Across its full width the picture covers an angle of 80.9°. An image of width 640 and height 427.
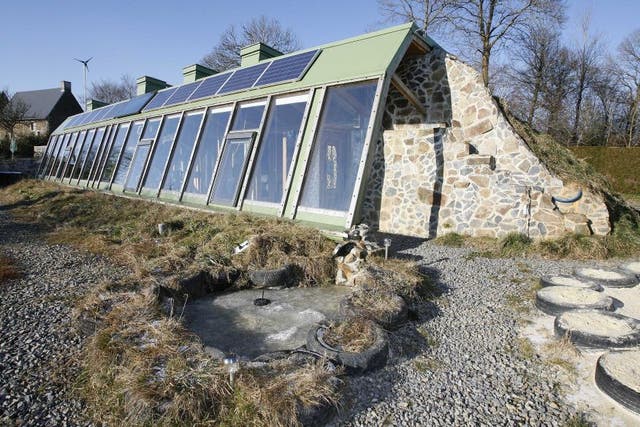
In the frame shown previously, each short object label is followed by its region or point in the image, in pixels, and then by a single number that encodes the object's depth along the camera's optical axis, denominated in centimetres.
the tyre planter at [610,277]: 504
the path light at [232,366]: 240
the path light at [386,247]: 531
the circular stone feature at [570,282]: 480
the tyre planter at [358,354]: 293
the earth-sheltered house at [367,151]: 670
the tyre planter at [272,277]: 503
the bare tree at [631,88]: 2347
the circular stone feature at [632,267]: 545
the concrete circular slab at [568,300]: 412
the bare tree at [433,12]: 1928
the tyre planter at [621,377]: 252
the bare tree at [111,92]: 5286
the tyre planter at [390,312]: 370
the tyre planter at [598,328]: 327
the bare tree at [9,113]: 2967
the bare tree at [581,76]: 2481
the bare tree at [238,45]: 2956
